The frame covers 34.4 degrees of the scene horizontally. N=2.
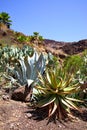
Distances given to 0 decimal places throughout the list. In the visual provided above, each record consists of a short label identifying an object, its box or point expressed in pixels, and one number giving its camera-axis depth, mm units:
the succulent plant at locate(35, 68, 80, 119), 2795
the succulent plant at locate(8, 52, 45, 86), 3617
